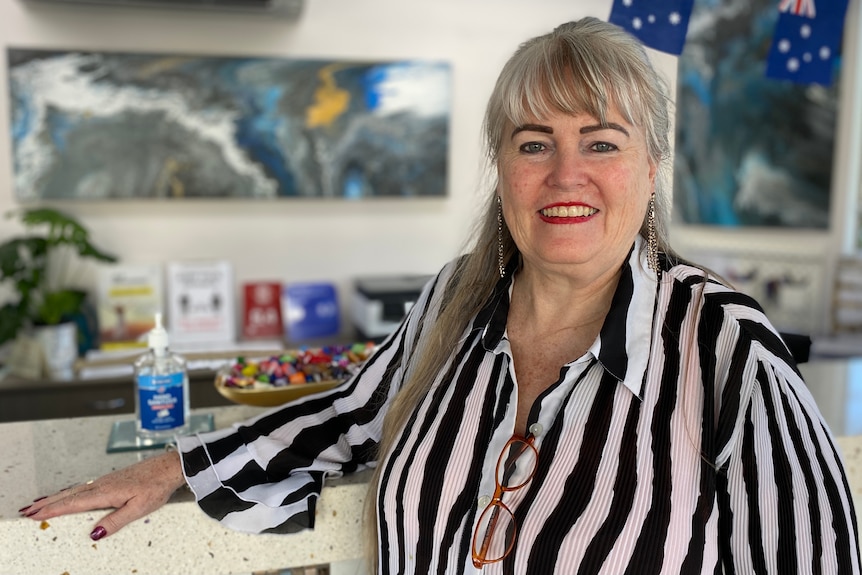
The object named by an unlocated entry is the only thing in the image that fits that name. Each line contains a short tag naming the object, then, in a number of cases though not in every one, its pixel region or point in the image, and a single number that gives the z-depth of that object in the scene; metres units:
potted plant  2.89
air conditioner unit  2.90
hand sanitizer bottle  1.39
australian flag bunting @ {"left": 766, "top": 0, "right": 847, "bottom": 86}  2.00
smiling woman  0.94
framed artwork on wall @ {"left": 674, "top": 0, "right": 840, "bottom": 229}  4.06
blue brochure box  3.34
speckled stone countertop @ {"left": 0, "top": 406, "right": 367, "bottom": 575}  1.10
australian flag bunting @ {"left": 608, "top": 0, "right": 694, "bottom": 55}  1.56
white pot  2.95
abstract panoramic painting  3.04
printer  3.14
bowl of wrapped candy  1.46
